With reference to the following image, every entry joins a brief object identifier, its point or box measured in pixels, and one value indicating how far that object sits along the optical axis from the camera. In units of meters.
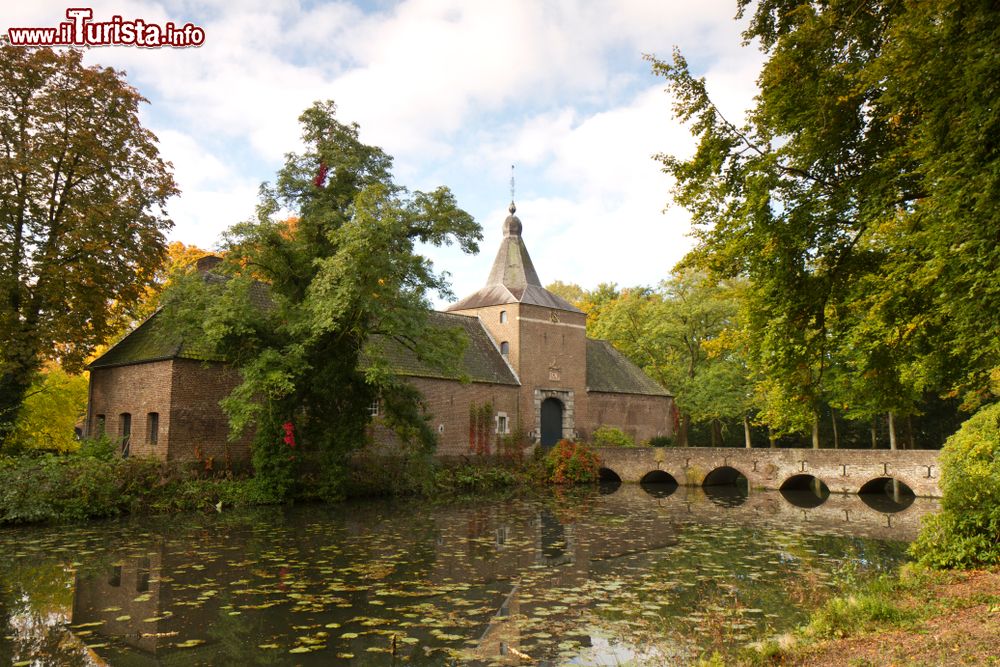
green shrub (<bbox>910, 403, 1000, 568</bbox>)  8.07
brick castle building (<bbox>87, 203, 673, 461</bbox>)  19.89
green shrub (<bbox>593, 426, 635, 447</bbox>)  31.78
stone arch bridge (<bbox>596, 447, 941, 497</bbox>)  22.34
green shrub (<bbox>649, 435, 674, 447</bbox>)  35.50
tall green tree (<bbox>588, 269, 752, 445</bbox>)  33.78
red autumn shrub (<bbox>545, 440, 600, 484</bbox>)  28.19
